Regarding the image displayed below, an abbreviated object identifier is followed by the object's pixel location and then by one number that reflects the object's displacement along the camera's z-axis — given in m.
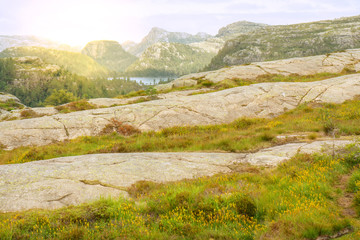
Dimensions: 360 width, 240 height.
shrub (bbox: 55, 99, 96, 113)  30.17
